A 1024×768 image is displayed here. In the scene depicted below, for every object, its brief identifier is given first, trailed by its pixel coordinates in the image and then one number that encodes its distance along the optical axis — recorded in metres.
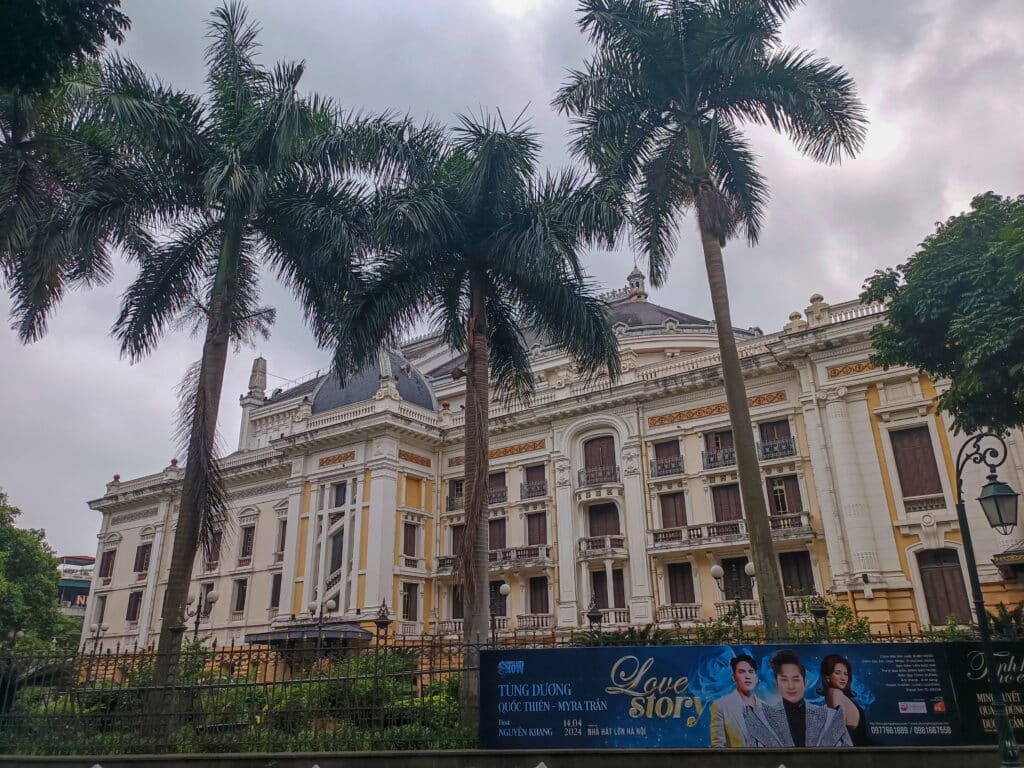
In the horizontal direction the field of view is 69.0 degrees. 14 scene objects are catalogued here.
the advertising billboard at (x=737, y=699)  9.23
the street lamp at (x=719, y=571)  20.77
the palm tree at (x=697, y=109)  14.91
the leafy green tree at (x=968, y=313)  11.04
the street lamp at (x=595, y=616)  17.24
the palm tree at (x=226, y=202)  13.56
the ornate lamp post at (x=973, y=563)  8.05
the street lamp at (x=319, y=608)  28.77
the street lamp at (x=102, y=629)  37.92
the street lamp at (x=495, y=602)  28.60
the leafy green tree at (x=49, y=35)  8.03
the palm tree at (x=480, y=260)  13.77
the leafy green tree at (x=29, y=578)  41.81
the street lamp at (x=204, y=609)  33.67
